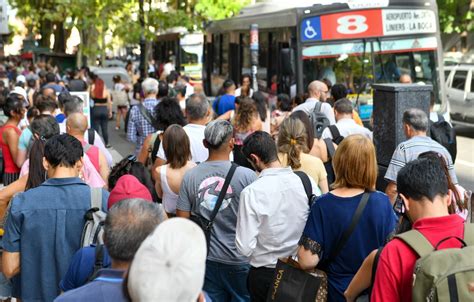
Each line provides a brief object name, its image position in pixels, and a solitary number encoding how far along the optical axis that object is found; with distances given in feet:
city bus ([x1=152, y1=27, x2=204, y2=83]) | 116.16
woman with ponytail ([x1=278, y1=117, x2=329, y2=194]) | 22.15
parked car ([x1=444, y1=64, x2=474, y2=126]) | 76.18
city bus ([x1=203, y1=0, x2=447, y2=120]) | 57.57
